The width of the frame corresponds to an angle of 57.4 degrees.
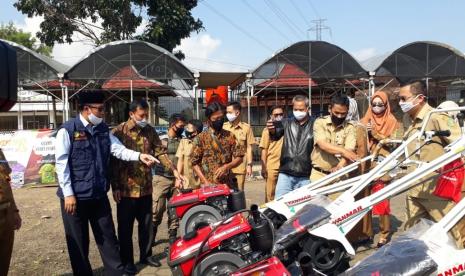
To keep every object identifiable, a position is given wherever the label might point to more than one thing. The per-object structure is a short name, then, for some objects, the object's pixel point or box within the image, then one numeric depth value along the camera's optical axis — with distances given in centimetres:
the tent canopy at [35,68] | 1344
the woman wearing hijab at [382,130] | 535
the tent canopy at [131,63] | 1312
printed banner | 1088
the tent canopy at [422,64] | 1412
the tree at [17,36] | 3644
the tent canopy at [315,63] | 1345
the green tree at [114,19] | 1764
